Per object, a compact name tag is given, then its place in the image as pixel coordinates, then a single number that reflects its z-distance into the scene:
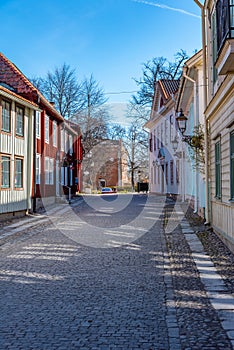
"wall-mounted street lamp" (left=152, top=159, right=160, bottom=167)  33.42
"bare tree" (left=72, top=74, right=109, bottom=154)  42.64
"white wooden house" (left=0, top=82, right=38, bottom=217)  15.62
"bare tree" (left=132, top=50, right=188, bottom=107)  37.07
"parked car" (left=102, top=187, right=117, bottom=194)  44.06
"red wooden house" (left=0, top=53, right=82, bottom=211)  18.98
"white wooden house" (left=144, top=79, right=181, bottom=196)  26.70
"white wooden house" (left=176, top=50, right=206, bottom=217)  14.01
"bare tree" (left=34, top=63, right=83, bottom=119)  41.44
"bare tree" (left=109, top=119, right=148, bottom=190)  47.97
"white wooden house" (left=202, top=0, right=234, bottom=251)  6.64
